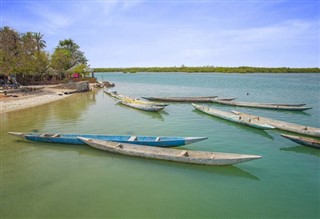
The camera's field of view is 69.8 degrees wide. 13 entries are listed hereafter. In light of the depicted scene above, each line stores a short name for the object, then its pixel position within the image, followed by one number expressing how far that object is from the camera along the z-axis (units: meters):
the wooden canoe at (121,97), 23.11
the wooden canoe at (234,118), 14.10
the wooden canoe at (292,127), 12.78
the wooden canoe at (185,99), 26.09
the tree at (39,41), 50.84
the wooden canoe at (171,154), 8.65
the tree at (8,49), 26.95
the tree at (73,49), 66.69
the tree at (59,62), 39.81
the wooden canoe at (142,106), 19.92
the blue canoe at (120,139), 10.49
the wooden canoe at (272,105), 20.40
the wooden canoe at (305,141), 10.89
